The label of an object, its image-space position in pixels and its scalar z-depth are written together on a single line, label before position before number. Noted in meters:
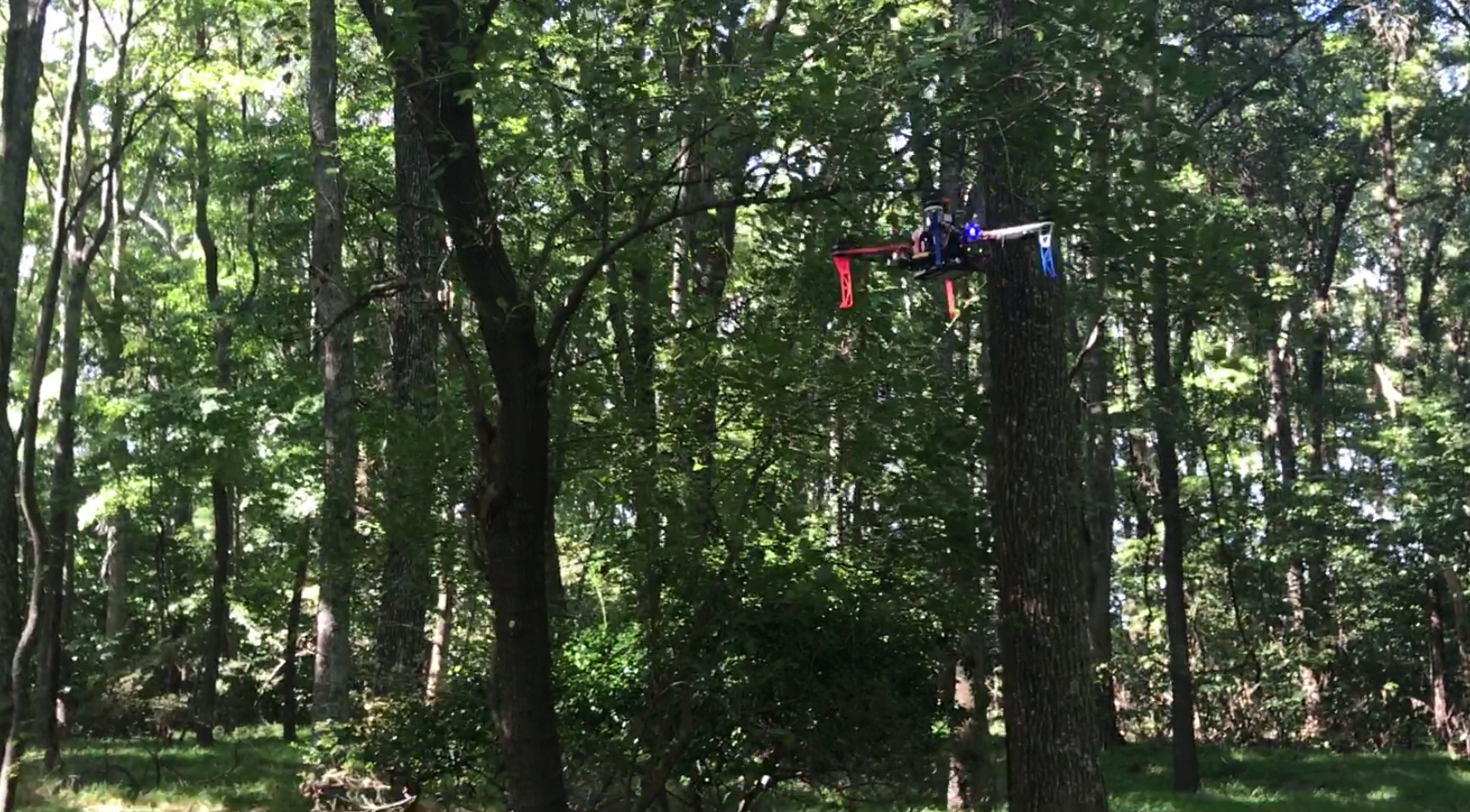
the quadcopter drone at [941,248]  5.14
